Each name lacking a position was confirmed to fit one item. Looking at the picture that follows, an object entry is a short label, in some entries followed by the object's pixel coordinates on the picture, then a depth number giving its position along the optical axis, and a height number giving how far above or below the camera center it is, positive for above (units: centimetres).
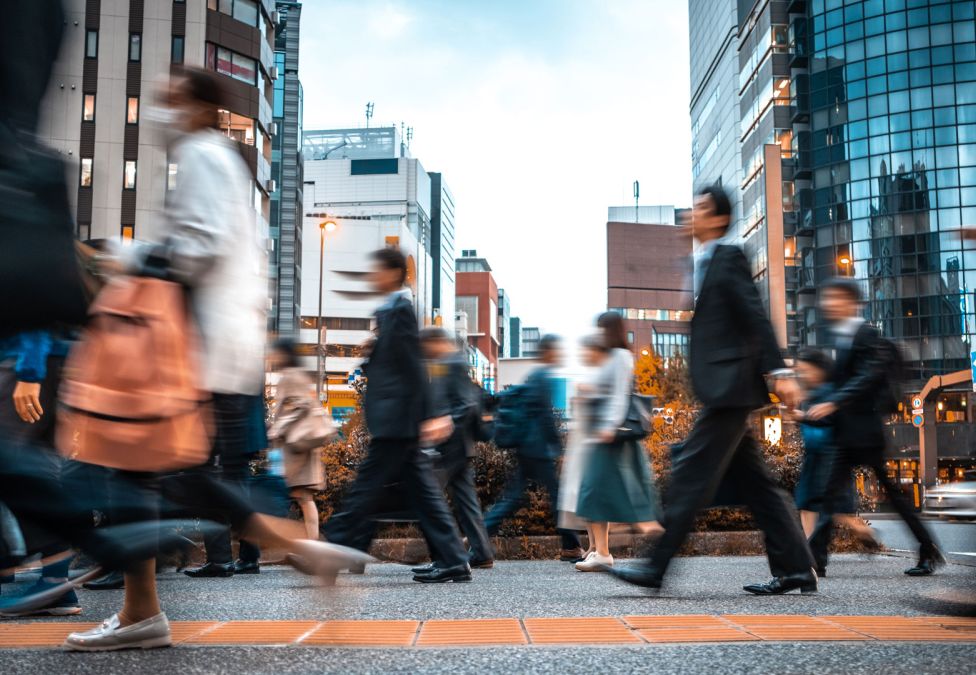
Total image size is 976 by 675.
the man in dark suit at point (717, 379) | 482 +14
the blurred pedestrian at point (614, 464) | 714 -37
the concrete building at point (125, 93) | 4803 +1466
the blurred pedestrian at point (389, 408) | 569 +0
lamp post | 4000 +738
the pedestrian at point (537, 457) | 854 -39
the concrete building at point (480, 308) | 16836 +1666
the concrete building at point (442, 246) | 14762 +2468
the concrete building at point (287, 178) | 9038 +2172
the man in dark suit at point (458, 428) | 781 -15
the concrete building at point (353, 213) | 11362 +2668
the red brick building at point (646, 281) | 13875 +1760
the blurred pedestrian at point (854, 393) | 651 +11
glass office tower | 6144 +1499
